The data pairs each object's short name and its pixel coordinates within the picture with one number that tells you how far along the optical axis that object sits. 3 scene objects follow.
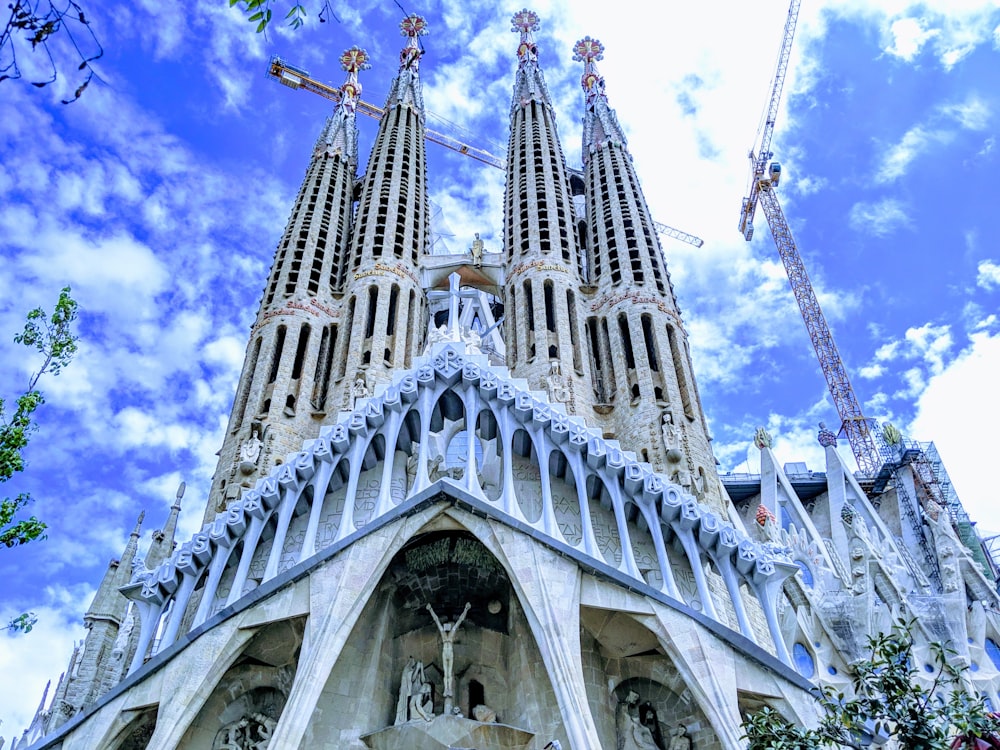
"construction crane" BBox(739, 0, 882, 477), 41.56
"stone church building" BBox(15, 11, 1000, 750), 14.37
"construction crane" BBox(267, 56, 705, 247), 49.16
